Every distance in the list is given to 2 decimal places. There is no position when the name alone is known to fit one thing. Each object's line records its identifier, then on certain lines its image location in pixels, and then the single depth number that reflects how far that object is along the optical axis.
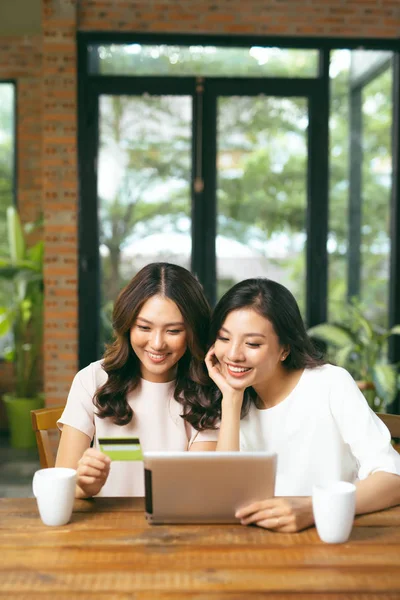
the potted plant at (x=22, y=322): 4.92
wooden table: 1.16
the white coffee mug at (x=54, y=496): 1.43
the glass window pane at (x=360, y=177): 4.71
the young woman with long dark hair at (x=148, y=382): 1.86
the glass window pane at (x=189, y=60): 4.52
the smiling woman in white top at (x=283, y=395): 1.77
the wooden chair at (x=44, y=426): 2.07
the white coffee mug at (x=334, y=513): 1.35
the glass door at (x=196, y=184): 4.55
